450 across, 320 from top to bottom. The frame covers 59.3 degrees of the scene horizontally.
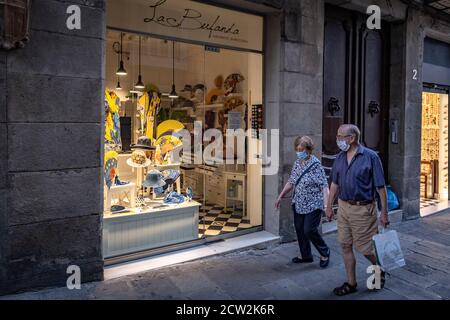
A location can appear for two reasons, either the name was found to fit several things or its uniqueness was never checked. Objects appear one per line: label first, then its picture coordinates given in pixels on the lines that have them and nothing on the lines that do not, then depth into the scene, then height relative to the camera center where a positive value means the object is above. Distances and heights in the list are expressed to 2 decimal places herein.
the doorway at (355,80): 7.09 +1.25
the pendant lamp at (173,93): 5.81 +0.75
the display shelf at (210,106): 6.09 +0.60
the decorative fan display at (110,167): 5.13 -0.30
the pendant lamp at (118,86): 5.20 +0.76
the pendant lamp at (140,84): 5.44 +0.82
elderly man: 4.06 -0.51
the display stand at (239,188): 6.74 -0.73
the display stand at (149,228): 5.04 -1.15
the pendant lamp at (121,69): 5.13 +0.99
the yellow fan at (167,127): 5.87 +0.25
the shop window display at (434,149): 9.96 -0.10
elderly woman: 4.93 -0.57
